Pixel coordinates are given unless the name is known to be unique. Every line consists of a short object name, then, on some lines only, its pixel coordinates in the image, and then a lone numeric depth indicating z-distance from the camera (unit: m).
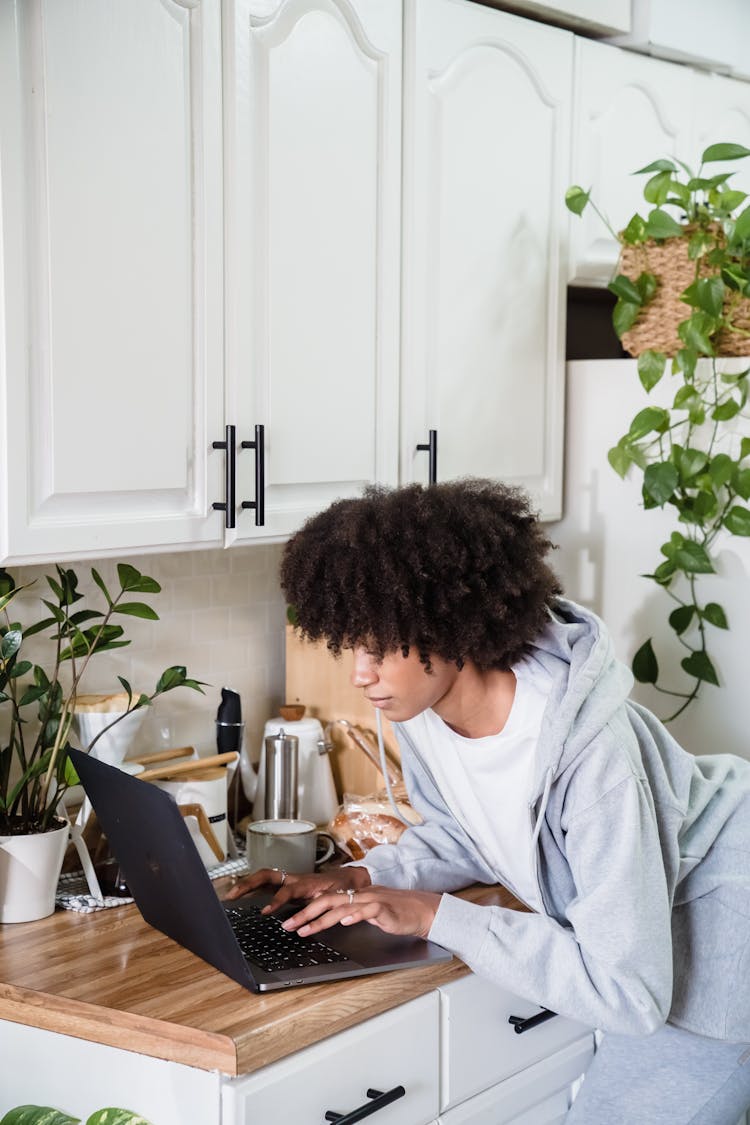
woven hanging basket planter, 2.27
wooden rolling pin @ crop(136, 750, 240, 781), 2.08
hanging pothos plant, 2.23
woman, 1.57
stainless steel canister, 2.26
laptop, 1.55
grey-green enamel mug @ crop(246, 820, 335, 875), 2.04
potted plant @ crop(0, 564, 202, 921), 1.78
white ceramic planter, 1.77
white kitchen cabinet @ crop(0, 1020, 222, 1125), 1.45
